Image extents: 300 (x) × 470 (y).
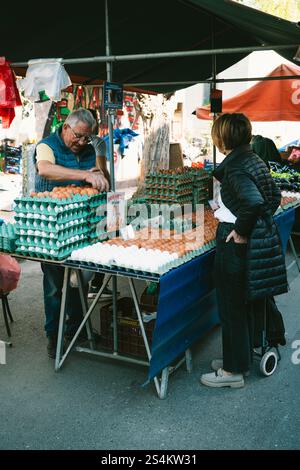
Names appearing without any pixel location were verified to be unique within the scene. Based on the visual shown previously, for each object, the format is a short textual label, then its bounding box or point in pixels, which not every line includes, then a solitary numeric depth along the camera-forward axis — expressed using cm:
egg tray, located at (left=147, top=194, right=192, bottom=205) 582
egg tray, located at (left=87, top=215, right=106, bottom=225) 419
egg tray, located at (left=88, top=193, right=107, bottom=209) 414
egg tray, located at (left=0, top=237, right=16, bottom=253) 410
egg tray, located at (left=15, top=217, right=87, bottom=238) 380
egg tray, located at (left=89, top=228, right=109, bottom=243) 422
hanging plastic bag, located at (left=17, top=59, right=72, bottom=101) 485
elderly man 429
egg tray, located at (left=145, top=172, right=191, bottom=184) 579
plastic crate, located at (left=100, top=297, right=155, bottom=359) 439
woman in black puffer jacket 364
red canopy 980
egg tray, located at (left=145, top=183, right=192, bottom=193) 579
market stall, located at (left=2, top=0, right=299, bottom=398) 361
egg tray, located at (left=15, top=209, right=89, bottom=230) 379
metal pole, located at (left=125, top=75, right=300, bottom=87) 717
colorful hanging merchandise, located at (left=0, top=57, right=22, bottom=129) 523
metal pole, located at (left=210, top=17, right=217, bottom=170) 640
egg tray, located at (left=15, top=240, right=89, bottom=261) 386
